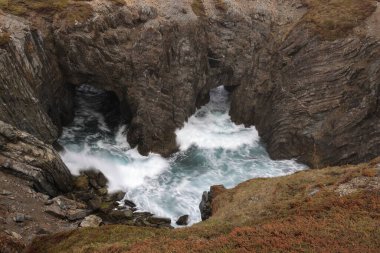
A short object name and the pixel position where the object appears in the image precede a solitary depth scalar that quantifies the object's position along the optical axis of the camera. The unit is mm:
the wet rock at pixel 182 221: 43906
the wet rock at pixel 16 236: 28275
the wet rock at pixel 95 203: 41719
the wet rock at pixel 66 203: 37312
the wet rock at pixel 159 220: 43000
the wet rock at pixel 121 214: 42062
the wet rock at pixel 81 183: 45406
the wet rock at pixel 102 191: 46156
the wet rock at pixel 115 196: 45538
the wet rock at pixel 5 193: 34119
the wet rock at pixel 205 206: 39938
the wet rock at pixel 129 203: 45900
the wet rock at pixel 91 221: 35378
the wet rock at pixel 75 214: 36156
